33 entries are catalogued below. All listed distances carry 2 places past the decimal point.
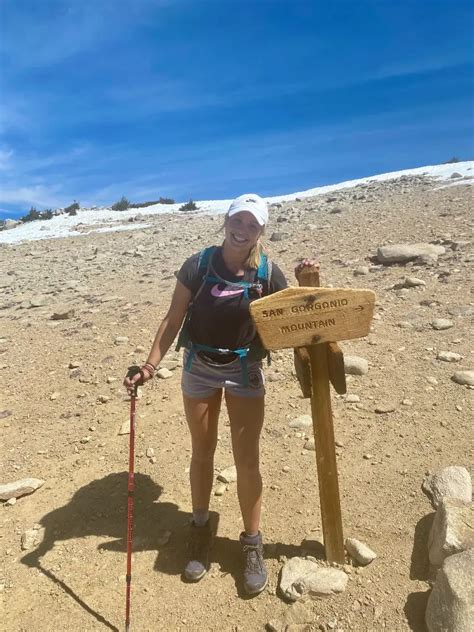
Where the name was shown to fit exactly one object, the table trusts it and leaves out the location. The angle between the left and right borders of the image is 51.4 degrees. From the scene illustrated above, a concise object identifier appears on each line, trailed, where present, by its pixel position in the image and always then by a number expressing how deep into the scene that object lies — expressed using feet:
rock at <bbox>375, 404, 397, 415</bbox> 16.92
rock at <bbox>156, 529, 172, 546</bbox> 12.67
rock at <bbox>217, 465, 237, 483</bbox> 14.73
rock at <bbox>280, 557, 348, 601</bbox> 10.44
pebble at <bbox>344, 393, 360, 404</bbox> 17.80
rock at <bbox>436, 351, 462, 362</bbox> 19.16
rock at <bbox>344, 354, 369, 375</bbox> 19.48
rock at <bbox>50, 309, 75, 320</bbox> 30.60
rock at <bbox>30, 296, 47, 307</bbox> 35.04
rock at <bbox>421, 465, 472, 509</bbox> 12.32
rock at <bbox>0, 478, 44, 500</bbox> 14.78
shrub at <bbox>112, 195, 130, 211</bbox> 117.19
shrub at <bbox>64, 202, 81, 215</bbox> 112.85
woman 9.99
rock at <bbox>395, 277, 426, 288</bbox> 27.09
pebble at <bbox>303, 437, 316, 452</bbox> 15.64
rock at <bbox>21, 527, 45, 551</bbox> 12.87
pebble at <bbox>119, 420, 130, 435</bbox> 17.54
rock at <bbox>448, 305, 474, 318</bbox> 22.89
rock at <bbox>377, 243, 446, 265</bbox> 31.40
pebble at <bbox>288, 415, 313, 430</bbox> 16.80
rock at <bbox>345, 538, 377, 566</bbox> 11.00
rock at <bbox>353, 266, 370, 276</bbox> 31.01
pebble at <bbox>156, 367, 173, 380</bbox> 20.96
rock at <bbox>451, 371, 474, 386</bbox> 17.37
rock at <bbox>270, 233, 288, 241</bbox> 45.01
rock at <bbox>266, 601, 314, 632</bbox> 10.00
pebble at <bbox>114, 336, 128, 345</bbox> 25.00
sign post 9.26
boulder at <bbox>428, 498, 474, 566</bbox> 9.98
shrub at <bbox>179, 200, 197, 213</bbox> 98.43
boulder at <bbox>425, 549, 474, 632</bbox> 8.29
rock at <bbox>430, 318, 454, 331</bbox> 22.02
